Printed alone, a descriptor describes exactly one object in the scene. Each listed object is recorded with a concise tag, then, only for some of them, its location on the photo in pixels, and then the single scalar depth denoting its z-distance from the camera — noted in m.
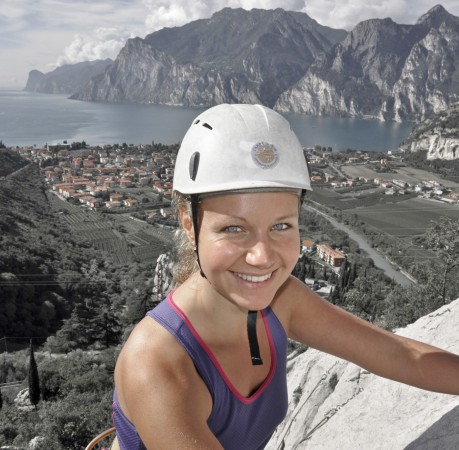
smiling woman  1.09
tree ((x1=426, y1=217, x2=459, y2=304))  10.31
